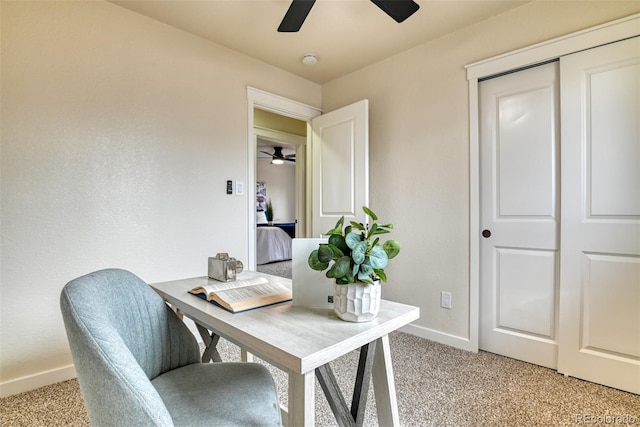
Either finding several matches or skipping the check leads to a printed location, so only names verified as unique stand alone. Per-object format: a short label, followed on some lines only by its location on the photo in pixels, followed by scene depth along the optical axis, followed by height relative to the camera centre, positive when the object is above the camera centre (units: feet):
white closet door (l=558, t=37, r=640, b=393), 5.54 -0.11
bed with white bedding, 18.28 -2.10
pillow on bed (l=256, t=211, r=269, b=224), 23.73 -0.56
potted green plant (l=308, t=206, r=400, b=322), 2.81 -0.51
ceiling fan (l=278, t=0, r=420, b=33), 5.14 +3.45
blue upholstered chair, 1.99 -1.28
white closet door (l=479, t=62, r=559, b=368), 6.45 -0.10
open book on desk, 3.32 -0.97
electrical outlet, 7.73 -2.23
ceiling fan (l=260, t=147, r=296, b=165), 22.79 +4.09
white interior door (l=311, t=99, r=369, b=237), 8.80 +1.36
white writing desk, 2.38 -1.07
